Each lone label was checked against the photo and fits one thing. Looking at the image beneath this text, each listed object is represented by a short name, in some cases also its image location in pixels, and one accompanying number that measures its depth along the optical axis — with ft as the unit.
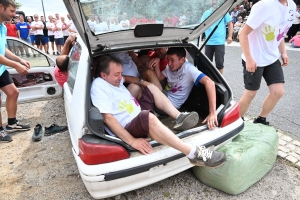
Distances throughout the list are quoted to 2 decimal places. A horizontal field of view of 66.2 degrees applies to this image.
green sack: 6.60
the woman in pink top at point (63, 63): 10.19
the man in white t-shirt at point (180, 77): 7.83
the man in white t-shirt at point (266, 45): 8.14
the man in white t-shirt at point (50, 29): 34.45
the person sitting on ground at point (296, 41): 29.09
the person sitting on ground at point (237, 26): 41.33
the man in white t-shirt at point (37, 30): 34.06
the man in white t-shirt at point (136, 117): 6.01
